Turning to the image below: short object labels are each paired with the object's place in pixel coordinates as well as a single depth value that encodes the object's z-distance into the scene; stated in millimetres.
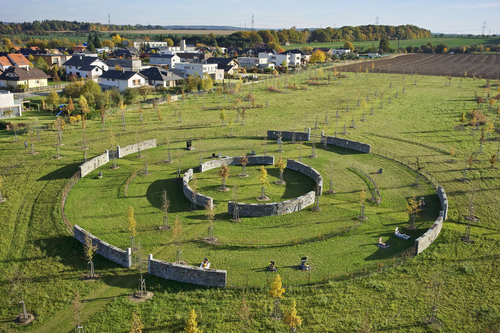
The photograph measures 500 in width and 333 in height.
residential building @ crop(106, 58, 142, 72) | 117688
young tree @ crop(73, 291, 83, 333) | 20014
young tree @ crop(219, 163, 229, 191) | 37312
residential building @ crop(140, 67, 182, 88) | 93750
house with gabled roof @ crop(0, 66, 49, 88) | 88125
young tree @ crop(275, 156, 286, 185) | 39281
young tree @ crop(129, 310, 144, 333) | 19141
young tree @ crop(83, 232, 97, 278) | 24469
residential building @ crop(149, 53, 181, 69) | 127438
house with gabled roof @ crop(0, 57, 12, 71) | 99581
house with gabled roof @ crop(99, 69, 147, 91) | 86750
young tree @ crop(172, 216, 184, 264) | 26338
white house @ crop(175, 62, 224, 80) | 106162
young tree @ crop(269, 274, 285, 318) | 21453
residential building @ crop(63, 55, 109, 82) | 103875
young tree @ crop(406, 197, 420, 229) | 30766
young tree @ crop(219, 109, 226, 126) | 61031
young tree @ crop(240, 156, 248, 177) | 41075
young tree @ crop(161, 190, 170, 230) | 30797
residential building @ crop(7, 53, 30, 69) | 106938
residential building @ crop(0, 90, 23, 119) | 64450
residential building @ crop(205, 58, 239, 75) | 118894
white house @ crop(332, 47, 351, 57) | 193000
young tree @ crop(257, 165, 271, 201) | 35738
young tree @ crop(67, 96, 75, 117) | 64125
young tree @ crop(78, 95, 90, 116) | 64500
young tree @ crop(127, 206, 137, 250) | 27792
